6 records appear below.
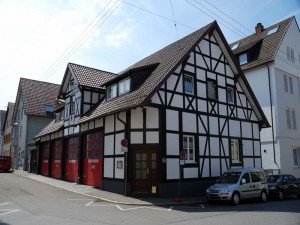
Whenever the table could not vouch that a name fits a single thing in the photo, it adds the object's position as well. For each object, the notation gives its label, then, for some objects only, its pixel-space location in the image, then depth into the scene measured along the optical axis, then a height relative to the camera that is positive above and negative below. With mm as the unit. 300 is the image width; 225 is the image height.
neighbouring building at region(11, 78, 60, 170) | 37250 +5695
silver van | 14133 -1363
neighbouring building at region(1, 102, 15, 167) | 48766 +4618
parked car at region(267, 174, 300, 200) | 16844 -1561
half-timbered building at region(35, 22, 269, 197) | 15766 +2067
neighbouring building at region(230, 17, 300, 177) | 25953 +6437
